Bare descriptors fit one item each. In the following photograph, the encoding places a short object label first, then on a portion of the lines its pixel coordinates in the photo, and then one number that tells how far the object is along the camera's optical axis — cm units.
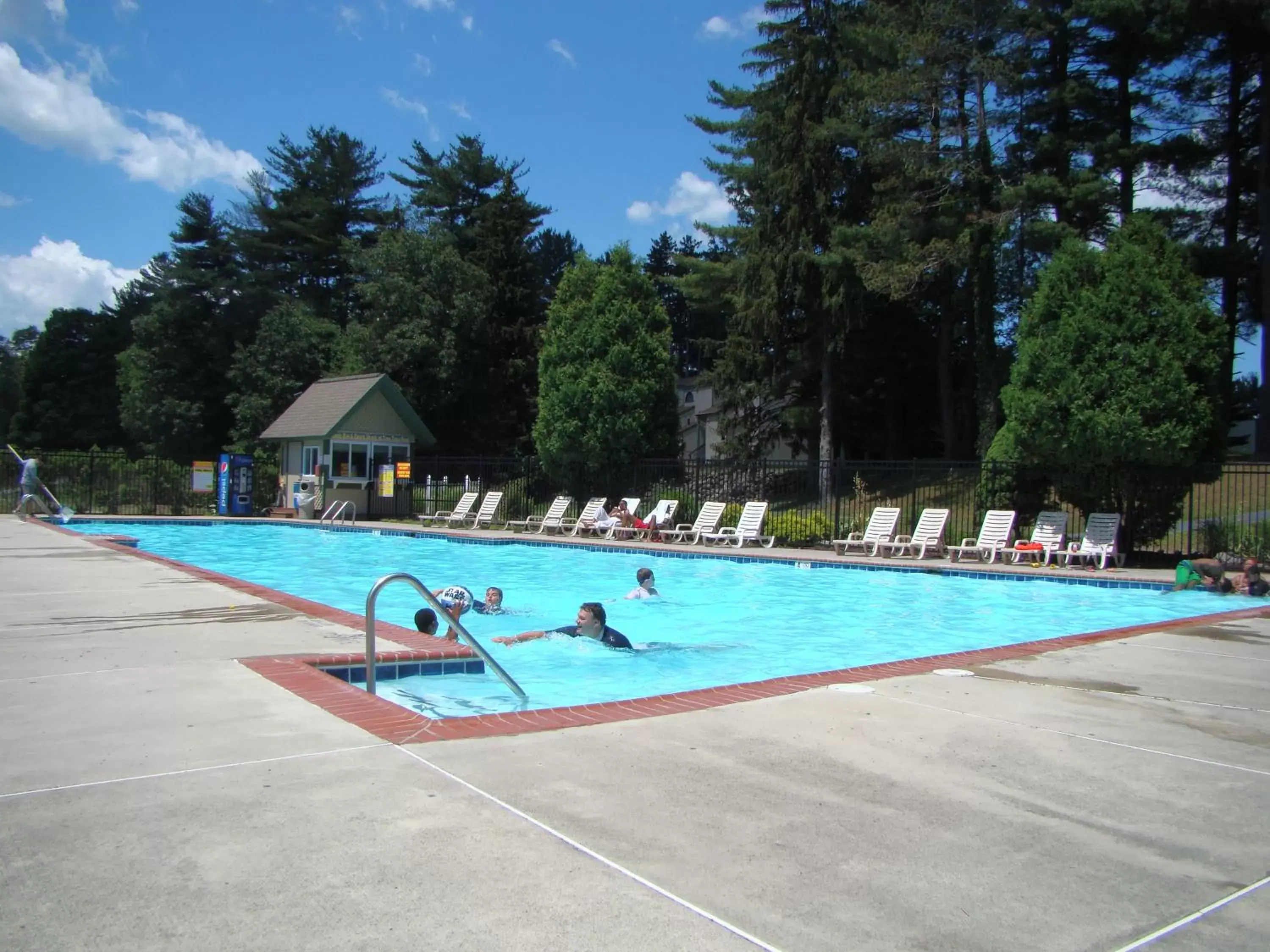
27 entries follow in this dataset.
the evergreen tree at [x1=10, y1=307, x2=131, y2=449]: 5791
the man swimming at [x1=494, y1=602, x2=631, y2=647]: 965
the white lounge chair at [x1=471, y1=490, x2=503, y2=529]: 2550
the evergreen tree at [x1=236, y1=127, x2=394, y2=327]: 4600
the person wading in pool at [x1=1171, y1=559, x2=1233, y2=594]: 1294
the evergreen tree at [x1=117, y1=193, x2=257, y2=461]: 4131
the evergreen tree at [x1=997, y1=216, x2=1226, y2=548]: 1485
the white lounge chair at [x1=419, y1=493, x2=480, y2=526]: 2597
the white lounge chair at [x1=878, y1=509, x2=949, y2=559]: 1805
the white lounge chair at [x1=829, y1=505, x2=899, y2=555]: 1867
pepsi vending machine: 2772
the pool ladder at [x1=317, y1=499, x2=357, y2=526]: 2667
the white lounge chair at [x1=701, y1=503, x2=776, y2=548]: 2050
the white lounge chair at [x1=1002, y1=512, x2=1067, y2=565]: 1636
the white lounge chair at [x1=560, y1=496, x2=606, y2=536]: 2319
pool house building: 2822
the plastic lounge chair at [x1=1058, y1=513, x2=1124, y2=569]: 1573
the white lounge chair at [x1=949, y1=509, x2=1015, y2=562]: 1700
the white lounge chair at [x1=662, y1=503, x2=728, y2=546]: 2139
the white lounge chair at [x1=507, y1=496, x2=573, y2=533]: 2403
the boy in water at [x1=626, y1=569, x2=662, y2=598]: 1347
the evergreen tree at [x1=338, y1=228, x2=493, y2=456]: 3503
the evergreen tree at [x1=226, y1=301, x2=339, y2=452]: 3788
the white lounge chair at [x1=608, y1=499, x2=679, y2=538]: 2223
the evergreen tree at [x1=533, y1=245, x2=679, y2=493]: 2538
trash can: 2781
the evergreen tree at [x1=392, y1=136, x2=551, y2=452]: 3900
